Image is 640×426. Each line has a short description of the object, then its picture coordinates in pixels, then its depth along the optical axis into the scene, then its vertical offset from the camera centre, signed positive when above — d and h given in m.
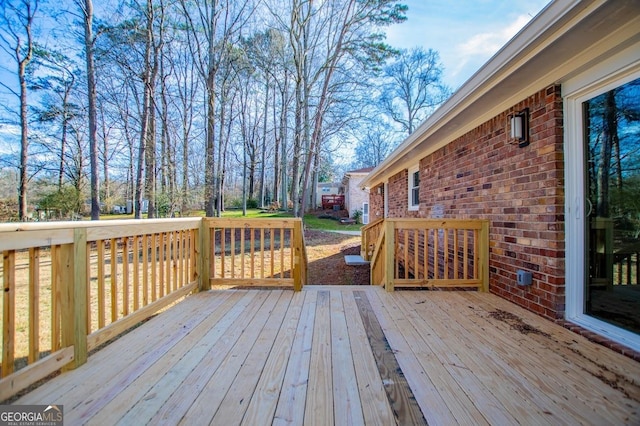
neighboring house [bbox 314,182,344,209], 26.78 +2.44
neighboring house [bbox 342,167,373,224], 19.23 +1.38
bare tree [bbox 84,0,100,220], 8.79 +3.53
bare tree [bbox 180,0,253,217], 9.94 +6.76
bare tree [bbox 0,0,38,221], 9.15 +5.91
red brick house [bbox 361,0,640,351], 1.89 +0.44
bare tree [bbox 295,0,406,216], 10.67 +7.19
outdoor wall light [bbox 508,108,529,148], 2.68 +0.85
